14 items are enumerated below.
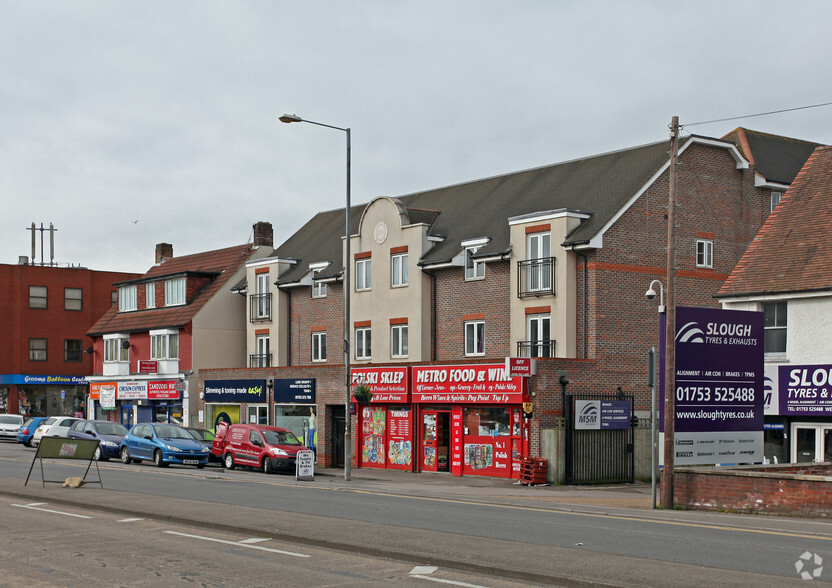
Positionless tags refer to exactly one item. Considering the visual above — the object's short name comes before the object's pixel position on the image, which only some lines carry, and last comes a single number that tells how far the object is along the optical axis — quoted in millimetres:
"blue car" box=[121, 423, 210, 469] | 35250
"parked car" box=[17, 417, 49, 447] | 47844
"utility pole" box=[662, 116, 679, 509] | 21484
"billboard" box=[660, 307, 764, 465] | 22266
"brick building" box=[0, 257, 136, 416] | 68000
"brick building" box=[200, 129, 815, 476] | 32562
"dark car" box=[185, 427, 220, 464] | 37381
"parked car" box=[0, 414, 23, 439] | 54969
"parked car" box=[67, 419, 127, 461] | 38625
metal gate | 30625
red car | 33750
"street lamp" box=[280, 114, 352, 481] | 30781
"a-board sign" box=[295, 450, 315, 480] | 30172
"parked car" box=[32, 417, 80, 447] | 41541
